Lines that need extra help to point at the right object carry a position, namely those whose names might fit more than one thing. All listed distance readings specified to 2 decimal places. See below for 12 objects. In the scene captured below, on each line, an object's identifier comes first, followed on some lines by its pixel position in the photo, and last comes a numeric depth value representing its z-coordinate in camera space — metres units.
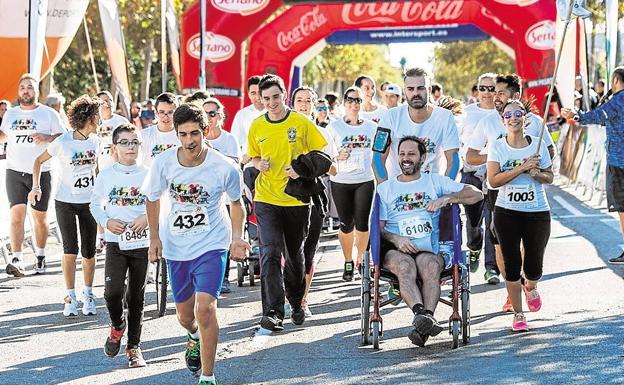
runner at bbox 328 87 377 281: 11.98
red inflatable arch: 24.95
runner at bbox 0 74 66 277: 13.03
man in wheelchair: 8.60
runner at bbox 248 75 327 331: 9.41
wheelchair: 8.48
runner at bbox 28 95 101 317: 10.53
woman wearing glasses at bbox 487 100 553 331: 9.16
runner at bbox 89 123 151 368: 8.38
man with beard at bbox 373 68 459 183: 9.82
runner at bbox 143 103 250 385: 7.33
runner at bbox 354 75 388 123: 13.28
